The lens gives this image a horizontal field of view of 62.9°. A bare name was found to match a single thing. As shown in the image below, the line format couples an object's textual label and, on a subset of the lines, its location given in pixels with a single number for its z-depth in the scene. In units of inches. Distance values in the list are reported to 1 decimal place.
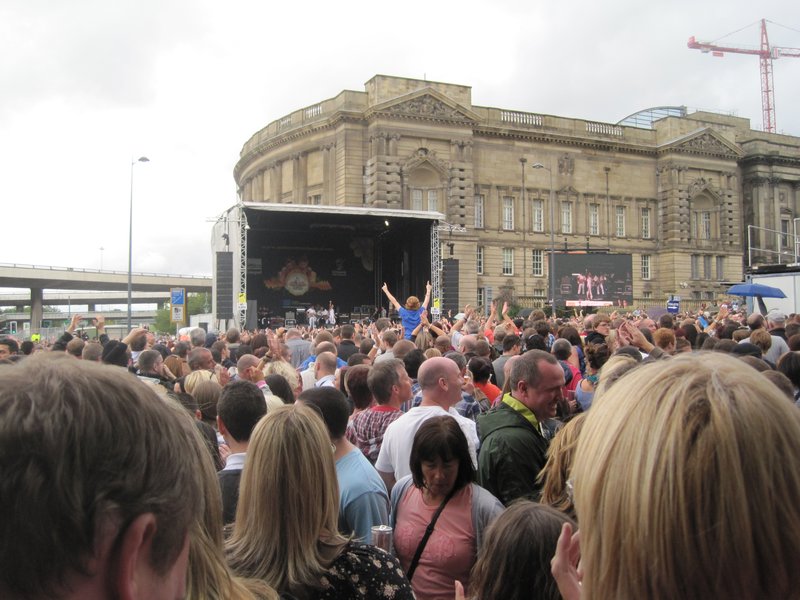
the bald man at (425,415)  183.2
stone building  1681.8
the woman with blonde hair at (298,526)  98.6
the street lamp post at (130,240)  1209.3
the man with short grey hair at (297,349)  455.7
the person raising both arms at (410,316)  471.2
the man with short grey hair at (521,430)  153.6
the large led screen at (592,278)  1467.8
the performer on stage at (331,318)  1259.6
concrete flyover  2163.8
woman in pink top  135.4
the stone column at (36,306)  2157.7
